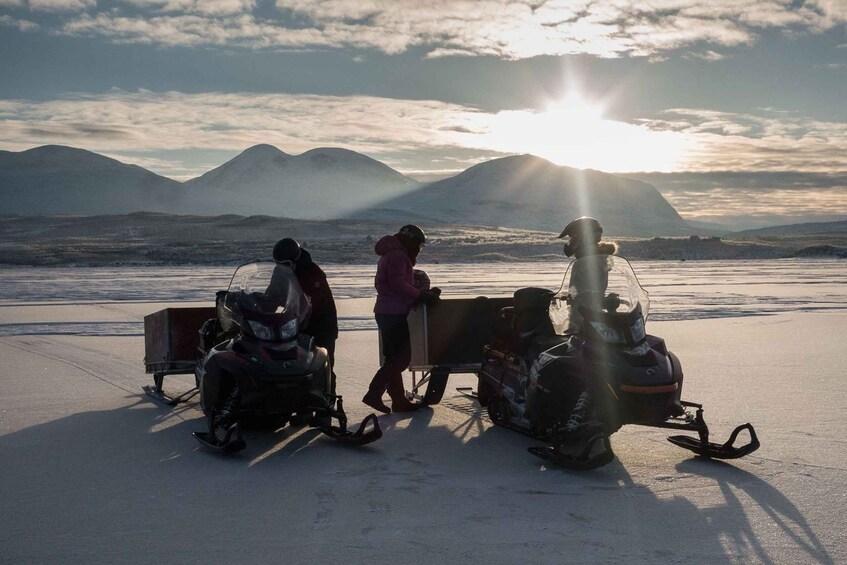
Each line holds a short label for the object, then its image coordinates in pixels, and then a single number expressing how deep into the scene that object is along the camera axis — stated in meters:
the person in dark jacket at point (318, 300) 7.96
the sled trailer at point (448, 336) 8.82
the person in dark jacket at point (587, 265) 6.42
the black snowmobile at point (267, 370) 6.67
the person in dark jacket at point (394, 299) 8.23
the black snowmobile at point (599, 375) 6.02
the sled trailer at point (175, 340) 9.05
